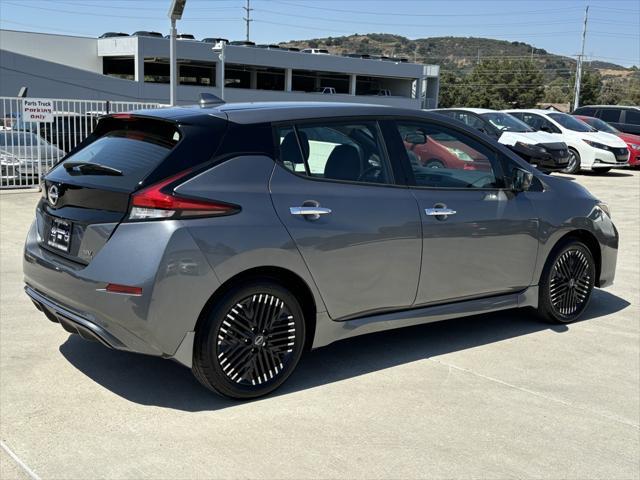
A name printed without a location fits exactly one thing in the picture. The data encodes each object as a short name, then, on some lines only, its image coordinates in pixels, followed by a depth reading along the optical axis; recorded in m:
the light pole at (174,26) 12.67
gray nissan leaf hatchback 3.76
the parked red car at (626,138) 21.56
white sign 13.59
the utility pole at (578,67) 56.17
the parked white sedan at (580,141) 19.30
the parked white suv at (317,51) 63.84
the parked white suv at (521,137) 17.42
